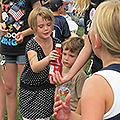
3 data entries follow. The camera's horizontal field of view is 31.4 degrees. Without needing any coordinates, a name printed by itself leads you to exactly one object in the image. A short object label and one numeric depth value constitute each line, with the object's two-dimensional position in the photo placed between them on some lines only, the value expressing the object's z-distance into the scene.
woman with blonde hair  1.21
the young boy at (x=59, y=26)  4.02
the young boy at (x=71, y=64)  2.61
